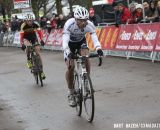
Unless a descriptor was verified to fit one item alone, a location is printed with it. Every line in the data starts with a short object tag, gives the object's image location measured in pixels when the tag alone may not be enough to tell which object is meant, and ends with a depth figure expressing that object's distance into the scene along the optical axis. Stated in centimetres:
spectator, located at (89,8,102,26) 2386
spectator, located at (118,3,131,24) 1953
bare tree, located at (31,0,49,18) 4096
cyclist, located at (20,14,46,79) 1476
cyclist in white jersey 860
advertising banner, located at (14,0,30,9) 2672
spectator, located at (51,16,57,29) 2797
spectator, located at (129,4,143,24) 1826
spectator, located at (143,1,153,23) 1728
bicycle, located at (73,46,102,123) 830
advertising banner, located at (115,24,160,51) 1659
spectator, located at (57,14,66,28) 2696
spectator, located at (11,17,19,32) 3675
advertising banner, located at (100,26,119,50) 1925
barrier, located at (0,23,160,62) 1653
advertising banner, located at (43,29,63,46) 2627
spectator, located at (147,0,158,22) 1697
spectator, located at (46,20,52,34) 2773
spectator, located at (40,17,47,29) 3269
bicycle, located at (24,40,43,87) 1415
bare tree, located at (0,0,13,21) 5266
